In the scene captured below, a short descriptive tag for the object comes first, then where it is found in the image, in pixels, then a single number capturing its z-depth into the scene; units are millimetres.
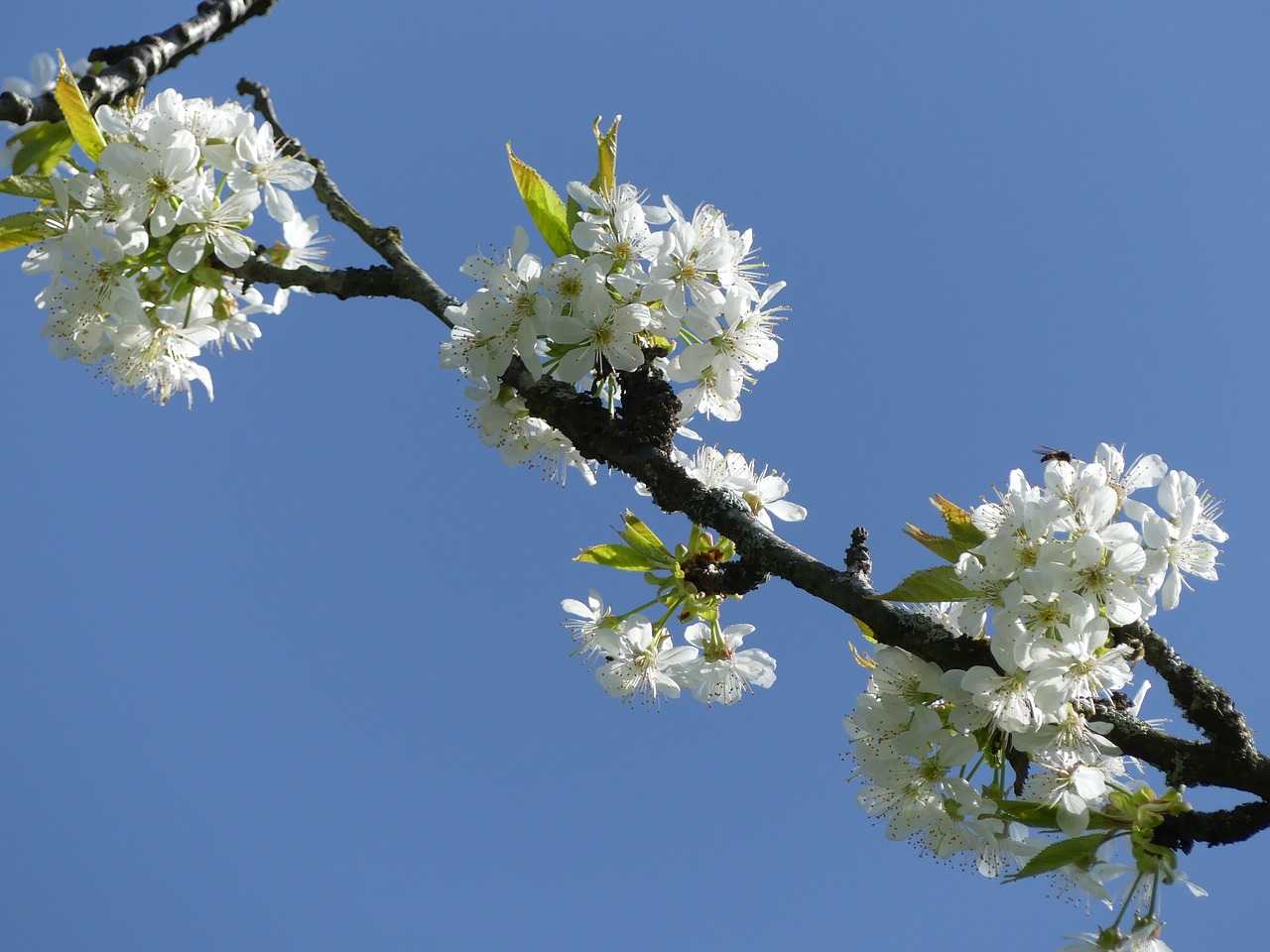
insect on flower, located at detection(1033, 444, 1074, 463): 5094
